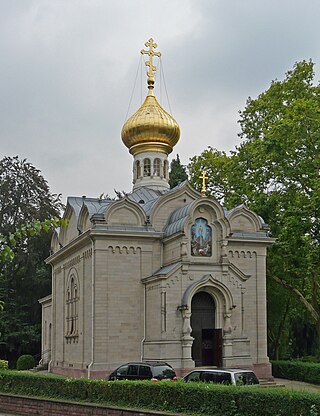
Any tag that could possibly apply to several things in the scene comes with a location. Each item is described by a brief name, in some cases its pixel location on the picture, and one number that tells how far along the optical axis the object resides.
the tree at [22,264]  38.69
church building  24.05
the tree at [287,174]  26.83
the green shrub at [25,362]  35.06
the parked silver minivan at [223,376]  15.96
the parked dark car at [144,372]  18.61
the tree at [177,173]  45.02
